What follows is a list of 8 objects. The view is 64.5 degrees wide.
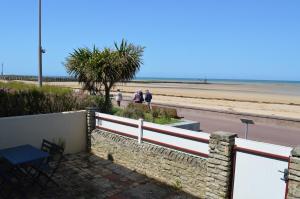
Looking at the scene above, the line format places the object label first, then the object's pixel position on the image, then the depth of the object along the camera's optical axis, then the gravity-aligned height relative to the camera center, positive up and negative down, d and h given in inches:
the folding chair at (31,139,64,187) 192.9 -71.0
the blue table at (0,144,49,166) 184.2 -63.0
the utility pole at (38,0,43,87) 437.5 +51.1
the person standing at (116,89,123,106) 586.1 -42.5
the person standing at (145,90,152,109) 526.4 -34.7
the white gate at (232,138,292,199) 160.7 -59.8
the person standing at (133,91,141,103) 521.6 -35.4
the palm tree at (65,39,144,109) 387.5 +25.4
